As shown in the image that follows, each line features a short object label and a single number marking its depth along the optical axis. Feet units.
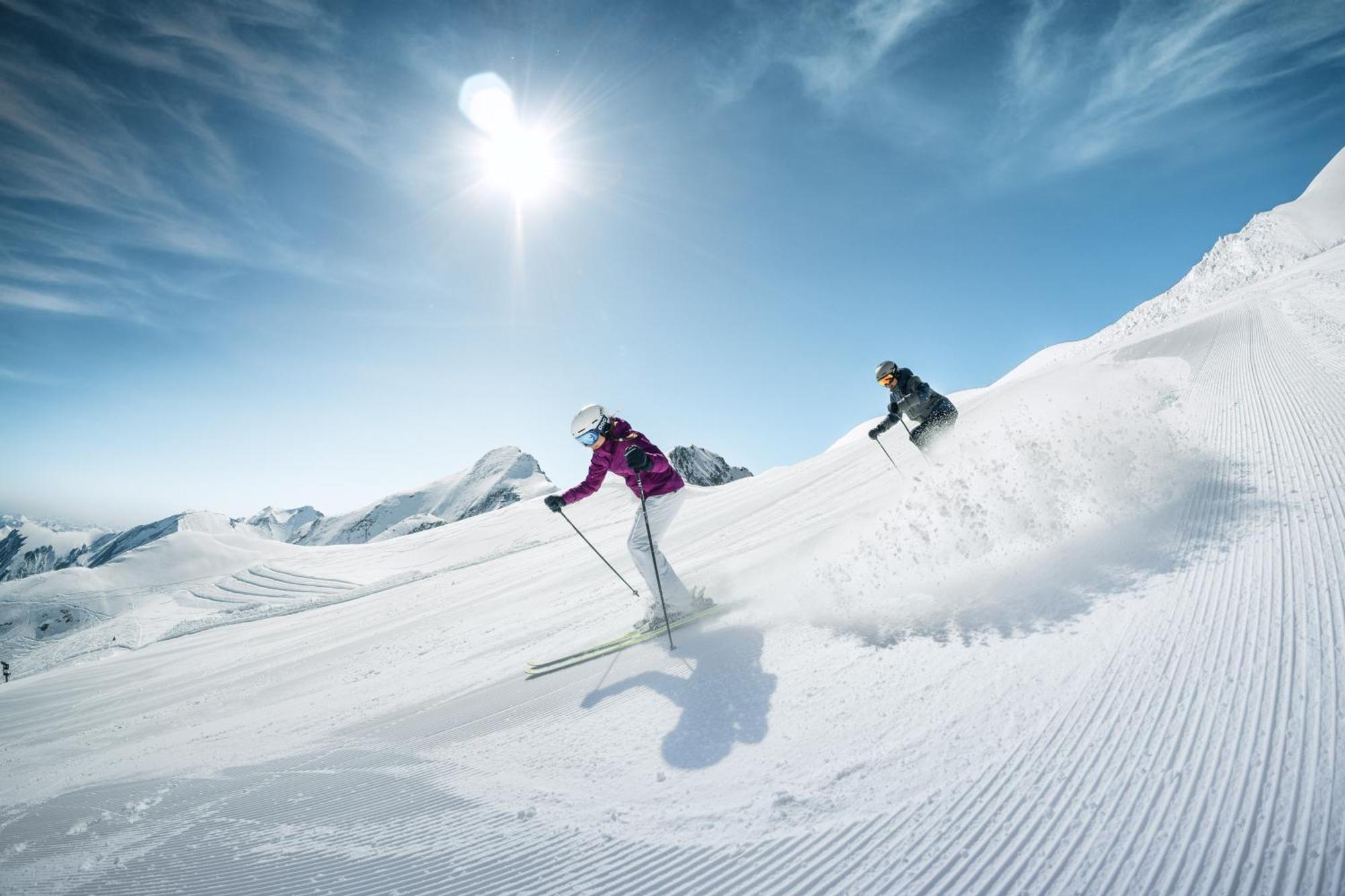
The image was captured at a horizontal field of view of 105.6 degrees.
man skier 27.66
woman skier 19.29
